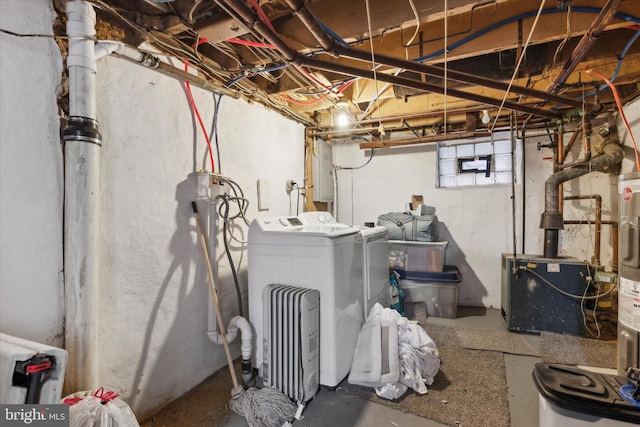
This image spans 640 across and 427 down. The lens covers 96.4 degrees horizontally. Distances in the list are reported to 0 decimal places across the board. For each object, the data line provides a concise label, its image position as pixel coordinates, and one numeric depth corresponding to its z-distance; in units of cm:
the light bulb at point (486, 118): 276
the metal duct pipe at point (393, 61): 116
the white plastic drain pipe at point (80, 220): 122
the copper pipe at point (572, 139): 288
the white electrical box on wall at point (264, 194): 256
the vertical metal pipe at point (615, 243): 268
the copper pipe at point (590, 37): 119
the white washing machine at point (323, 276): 176
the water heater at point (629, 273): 135
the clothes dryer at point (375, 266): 216
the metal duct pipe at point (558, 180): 257
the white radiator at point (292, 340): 167
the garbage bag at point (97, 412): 98
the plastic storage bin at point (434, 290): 302
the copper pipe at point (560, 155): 300
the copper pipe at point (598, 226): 282
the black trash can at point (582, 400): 100
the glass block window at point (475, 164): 338
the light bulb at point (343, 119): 301
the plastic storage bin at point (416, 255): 310
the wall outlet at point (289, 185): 304
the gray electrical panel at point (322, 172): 353
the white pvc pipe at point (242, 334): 187
